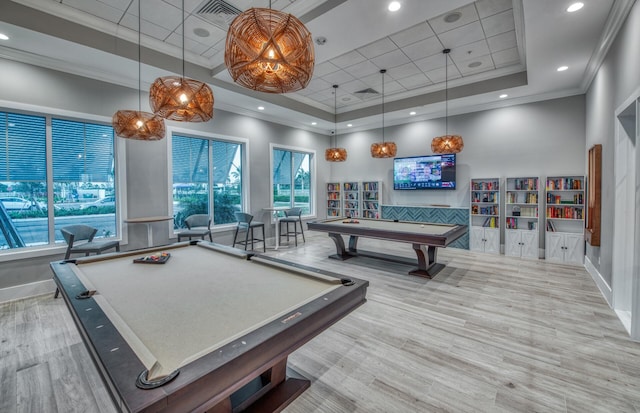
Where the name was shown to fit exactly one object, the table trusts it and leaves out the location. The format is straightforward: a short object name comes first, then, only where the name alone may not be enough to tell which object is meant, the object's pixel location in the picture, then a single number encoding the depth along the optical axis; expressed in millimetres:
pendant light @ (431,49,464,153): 4941
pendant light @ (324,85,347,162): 6070
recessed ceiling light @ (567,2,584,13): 2818
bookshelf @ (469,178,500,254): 5952
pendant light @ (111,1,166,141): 3393
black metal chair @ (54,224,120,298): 3666
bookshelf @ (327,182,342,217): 8658
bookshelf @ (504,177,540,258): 5551
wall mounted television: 6703
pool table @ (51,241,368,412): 911
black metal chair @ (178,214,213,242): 5125
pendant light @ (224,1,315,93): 1734
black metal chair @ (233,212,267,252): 5773
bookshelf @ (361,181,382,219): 7914
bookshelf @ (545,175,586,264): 5098
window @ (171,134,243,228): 5543
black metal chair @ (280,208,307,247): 6652
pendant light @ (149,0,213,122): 2540
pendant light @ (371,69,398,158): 5543
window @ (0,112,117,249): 3748
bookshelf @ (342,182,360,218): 8352
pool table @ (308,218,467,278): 3957
